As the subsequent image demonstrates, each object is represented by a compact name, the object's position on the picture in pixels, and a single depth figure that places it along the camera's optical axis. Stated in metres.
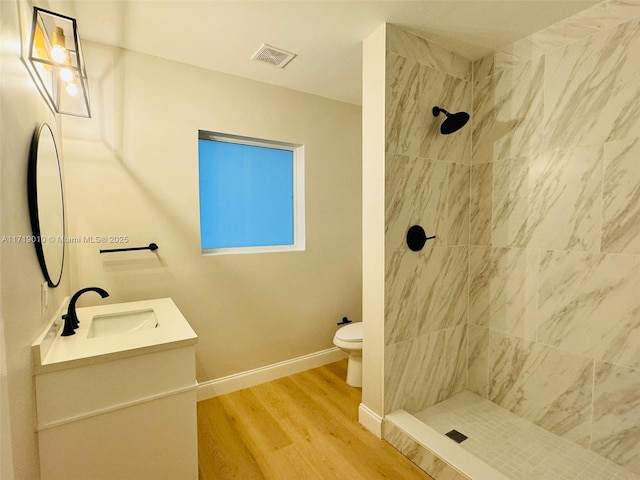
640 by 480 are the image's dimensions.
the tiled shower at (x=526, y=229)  1.62
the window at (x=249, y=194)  2.45
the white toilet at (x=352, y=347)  2.41
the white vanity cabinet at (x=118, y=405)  1.20
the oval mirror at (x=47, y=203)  1.16
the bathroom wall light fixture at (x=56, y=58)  1.15
